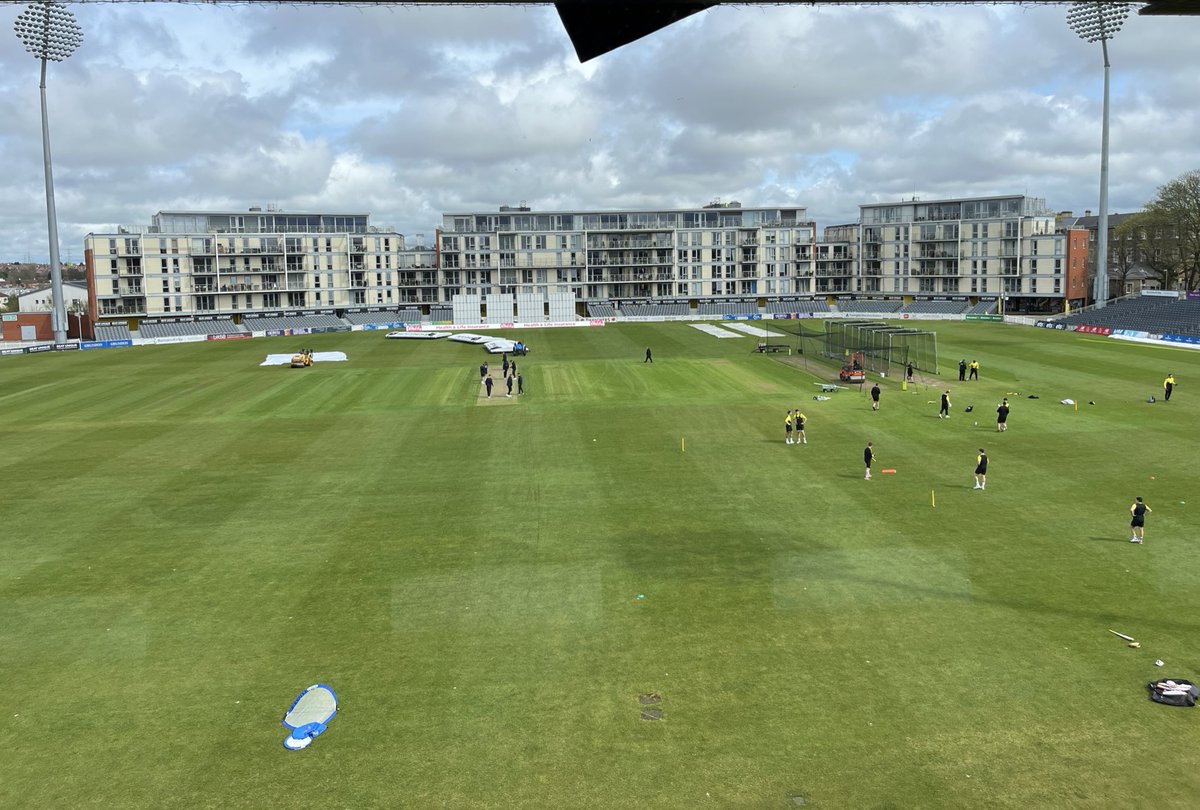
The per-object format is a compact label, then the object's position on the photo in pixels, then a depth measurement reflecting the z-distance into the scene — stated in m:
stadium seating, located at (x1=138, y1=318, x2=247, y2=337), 105.88
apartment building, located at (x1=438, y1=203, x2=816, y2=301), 125.94
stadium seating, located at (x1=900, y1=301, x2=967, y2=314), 117.75
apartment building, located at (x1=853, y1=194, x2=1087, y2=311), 111.94
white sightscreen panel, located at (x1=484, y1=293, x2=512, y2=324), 110.81
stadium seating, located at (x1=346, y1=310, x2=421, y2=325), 122.12
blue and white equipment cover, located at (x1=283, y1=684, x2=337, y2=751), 13.48
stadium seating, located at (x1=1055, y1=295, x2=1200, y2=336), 77.75
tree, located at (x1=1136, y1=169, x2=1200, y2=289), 103.88
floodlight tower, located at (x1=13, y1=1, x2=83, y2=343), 80.81
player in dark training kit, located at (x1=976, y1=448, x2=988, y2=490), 27.72
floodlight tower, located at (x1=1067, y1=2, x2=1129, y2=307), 84.56
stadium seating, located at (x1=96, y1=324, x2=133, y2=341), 104.96
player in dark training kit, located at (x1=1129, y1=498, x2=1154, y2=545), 21.80
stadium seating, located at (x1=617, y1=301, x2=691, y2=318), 123.75
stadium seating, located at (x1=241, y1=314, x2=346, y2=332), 113.25
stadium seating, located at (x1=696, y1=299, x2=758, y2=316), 127.25
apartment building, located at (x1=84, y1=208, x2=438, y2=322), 110.25
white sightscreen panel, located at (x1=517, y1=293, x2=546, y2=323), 112.25
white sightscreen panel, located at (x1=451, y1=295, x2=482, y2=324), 109.38
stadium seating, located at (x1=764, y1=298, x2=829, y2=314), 128.75
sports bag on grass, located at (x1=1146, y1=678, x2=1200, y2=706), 13.98
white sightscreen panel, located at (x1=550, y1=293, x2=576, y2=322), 113.62
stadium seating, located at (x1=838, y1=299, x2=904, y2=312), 126.62
